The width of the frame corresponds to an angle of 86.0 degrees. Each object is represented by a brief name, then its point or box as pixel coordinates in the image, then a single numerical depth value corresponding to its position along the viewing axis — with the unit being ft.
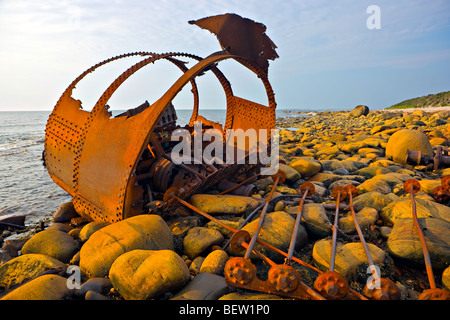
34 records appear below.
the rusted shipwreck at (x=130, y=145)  11.10
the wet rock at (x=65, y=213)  15.62
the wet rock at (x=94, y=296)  7.45
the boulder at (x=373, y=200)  13.39
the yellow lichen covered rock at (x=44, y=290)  7.23
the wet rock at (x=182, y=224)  11.70
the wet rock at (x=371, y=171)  21.18
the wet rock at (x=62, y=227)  13.93
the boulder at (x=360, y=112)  121.39
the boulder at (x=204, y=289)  7.36
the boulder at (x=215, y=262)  8.87
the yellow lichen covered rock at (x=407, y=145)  25.26
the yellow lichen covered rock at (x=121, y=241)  8.99
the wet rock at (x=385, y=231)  11.04
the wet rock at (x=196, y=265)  9.29
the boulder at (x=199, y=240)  10.26
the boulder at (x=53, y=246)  11.10
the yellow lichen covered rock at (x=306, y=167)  21.09
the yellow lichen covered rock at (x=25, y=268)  9.09
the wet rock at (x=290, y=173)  19.15
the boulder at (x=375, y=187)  16.05
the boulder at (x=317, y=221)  11.32
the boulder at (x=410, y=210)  11.48
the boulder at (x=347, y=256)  8.76
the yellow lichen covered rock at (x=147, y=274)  7.44
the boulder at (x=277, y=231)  10.12
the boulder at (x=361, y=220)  11.71
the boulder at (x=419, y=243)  8.87
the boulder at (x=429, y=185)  15.37
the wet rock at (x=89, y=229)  11.73
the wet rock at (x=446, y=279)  7.93
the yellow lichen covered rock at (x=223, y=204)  13.33
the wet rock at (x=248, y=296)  7.25
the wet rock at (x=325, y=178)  19.52
